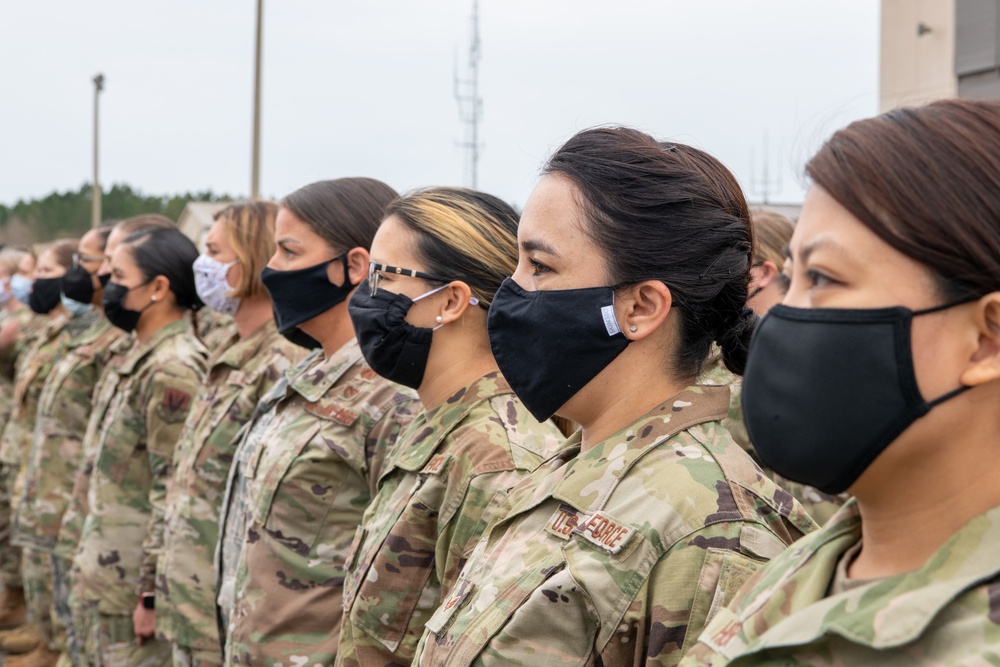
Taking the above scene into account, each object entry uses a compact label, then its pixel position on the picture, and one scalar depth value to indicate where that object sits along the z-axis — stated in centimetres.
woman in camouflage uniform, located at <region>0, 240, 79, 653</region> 741
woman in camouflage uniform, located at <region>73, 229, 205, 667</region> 495
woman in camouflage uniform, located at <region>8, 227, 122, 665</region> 655
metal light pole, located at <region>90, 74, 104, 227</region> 2840
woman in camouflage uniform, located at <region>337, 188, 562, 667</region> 251
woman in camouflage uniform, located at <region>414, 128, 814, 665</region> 180
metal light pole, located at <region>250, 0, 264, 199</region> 1293
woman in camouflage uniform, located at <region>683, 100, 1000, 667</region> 126
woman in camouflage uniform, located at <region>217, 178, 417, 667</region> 307
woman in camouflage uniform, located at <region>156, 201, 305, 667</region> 408
